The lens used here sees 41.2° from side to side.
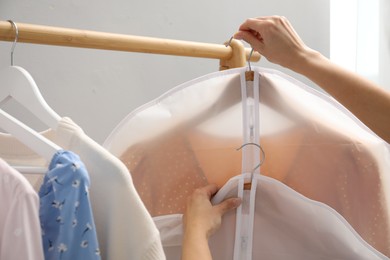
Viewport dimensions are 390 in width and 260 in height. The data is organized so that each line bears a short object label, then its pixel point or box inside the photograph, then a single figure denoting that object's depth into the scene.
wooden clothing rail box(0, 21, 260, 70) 0.79
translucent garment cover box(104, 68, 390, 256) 0.82
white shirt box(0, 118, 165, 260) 0.54
